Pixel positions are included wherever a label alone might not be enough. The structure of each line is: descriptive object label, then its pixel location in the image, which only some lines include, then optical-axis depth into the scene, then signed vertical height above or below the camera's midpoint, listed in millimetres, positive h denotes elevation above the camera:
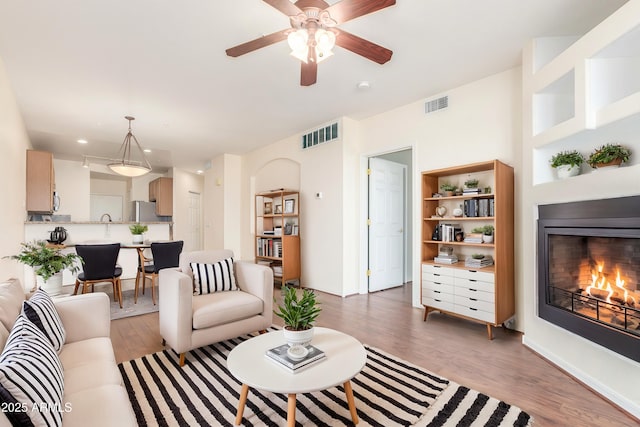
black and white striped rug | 1743 -1150
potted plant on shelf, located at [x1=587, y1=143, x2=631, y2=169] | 2109 +406
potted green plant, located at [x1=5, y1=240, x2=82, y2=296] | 2877 -441
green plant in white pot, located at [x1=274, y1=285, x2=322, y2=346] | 1768 -594
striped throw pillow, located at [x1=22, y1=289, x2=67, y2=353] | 1579 -533
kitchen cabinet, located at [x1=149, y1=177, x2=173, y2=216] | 8234 +552
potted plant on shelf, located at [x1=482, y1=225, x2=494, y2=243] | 3161 -196
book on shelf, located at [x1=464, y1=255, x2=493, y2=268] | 3088 -473
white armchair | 2383 -756
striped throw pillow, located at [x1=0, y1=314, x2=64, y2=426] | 924 -554
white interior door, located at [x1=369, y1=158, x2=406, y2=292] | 4785 -135
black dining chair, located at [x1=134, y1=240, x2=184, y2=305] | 4039 -512
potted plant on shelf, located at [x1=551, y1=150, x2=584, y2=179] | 2387 +408
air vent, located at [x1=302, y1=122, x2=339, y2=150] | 4713 +1289
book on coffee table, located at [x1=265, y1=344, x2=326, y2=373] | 1612 -775
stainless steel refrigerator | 8445 +129
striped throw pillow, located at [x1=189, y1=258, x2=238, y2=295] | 2846 -577
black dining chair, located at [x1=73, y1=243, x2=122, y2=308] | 3623 -551
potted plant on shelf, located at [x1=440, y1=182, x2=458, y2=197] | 3504 +308
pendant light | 4883 +777
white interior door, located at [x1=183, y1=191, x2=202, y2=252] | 9297 -265
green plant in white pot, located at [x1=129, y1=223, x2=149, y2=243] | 4707 -235
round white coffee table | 1488 -803
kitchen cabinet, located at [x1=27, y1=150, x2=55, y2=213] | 5191 +623
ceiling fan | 1700 +1111
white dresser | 2928 -789
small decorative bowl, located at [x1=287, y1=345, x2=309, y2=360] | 1678 -758
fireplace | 1898 -401
